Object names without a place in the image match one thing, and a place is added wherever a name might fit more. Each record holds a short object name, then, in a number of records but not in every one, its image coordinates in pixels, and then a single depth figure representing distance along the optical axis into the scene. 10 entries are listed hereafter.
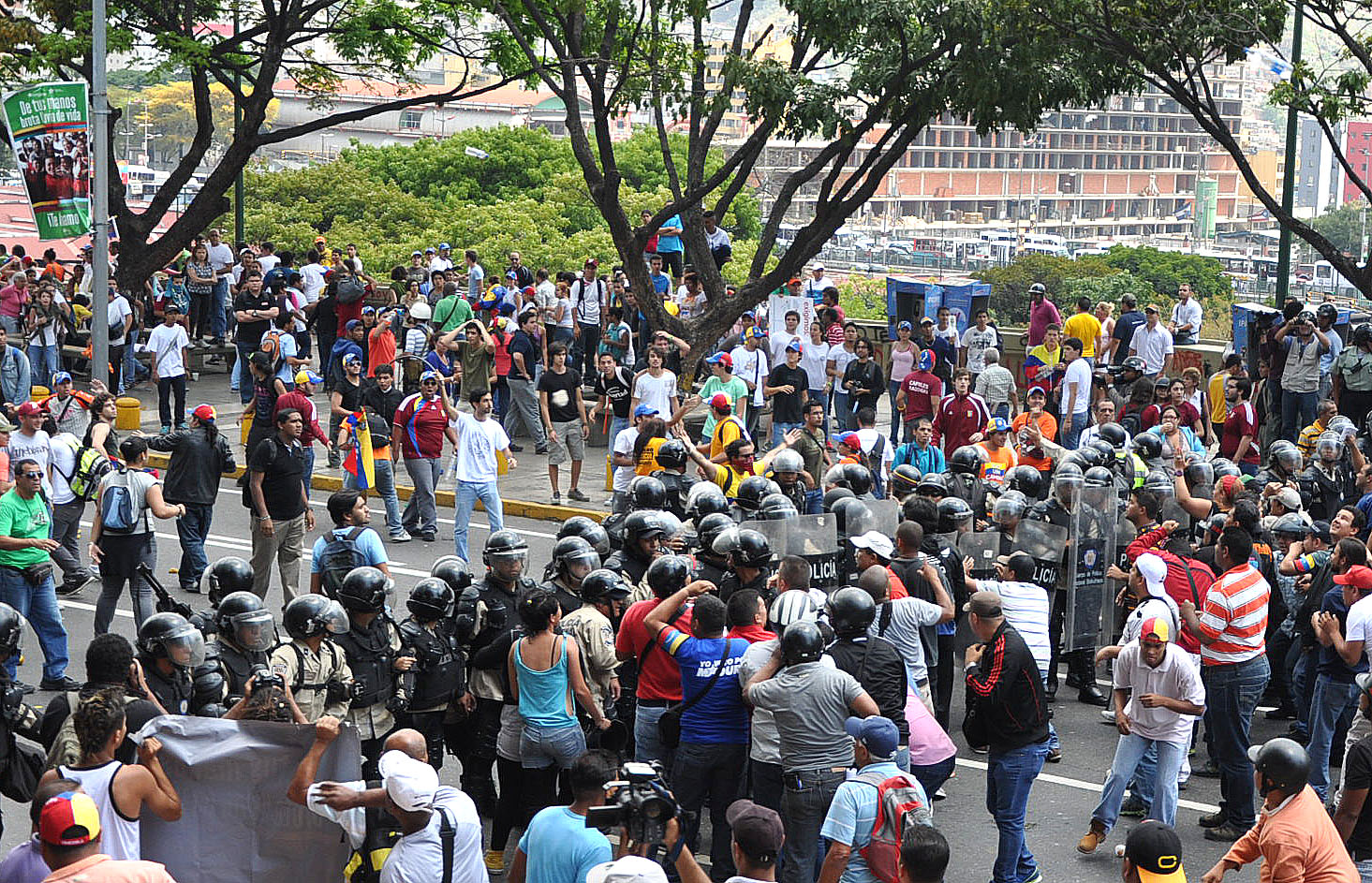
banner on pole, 17.25
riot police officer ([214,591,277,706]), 7.96
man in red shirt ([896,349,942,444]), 16.89
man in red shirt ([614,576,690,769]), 8.44
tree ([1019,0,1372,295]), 18.78
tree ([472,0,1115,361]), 18.56
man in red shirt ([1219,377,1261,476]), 15.93
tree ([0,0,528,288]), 22.64
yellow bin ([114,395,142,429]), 19.81
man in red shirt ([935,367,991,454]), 15.31
